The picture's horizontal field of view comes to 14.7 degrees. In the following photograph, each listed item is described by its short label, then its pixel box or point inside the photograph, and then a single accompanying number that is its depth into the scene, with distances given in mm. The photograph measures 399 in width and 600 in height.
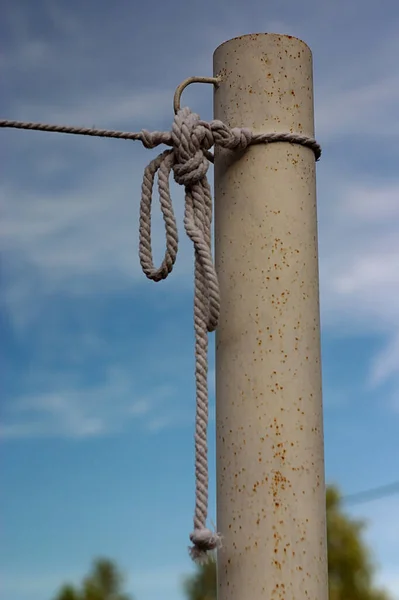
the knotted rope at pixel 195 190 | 1083
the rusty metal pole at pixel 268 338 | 1046
